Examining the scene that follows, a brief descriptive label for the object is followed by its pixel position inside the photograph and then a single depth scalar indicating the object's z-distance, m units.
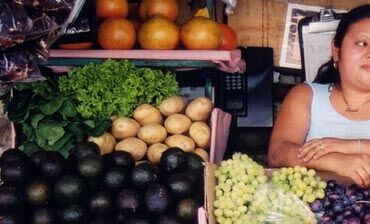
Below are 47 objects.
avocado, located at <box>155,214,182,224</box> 2.56
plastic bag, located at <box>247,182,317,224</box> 2.27
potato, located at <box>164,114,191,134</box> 3.23
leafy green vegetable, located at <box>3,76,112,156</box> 3.05
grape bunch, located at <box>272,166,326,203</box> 2.35
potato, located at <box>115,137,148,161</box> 3.12
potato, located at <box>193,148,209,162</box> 3.19
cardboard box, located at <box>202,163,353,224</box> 2.35
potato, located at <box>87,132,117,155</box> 3.12
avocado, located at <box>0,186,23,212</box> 2.58
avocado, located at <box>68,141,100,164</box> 2.85
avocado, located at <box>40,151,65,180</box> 2.71
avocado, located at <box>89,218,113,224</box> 2.56
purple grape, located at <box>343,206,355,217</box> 2.25
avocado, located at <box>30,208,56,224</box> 2.58
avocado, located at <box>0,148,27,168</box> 2.77
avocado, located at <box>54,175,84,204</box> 2.62
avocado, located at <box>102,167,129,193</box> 2.71
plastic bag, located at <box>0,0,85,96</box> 2.13
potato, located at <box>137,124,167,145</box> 3.19
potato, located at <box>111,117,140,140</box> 3.20
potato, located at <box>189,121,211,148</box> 3.23
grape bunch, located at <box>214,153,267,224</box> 2.32
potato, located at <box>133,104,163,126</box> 3.25
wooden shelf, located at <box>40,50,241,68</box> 3.22
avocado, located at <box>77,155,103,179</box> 2.72
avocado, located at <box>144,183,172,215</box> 2.59
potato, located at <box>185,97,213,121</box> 3.29
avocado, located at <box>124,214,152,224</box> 2.55
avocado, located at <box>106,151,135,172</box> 2.86
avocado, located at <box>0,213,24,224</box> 2.53
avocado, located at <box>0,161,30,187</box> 2.69
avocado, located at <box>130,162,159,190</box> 2.71
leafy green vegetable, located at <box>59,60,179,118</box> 3.17
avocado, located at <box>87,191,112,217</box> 2.62
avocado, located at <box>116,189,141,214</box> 2.62
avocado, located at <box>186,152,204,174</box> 2.86
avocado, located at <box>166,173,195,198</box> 2.68
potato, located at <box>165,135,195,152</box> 3.17
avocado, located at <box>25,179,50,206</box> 2.63
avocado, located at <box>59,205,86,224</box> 2.59
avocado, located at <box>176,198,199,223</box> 2.62
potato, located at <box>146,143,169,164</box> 3.13
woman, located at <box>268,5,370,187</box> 3.14
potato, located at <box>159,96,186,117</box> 3.28
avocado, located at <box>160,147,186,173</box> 2.85
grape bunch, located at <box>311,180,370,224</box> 2.25
